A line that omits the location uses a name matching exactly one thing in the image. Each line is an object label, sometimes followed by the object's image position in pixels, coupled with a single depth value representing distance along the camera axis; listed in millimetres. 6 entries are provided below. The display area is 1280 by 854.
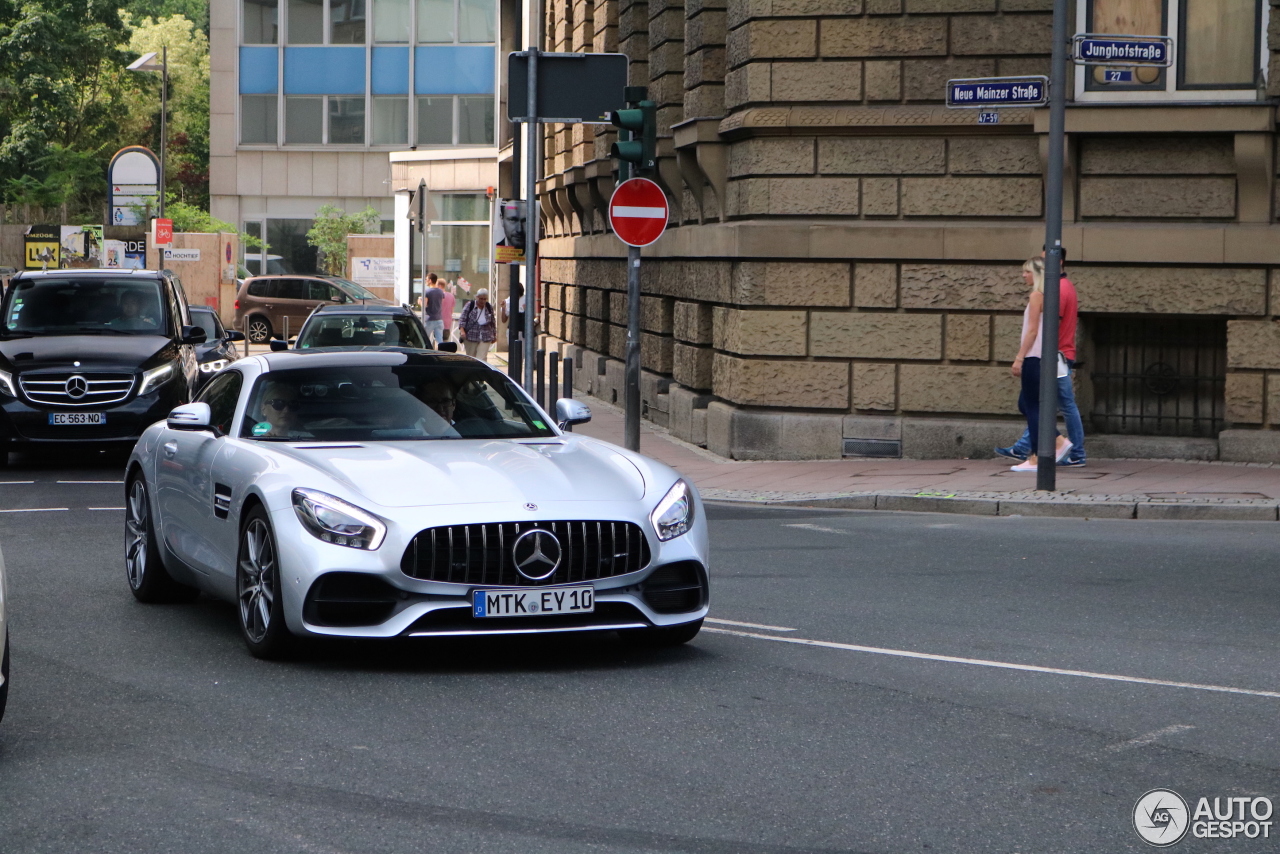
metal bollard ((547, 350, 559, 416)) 21070
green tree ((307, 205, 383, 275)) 67000
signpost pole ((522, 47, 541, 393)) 17469
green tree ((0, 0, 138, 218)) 75188
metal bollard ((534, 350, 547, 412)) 21430
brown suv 47750
